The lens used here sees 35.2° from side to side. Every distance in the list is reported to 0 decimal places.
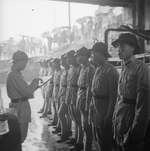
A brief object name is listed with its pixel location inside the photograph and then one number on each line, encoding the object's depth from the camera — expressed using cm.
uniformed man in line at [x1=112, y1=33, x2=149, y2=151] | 235
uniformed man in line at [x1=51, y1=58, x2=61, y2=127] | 671
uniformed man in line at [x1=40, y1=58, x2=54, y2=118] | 768
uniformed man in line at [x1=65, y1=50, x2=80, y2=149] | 478
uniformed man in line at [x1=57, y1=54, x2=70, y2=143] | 534
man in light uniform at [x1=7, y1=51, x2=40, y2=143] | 356
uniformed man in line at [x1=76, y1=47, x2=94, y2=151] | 402
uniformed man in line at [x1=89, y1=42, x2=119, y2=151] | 327
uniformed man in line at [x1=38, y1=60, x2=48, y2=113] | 901
